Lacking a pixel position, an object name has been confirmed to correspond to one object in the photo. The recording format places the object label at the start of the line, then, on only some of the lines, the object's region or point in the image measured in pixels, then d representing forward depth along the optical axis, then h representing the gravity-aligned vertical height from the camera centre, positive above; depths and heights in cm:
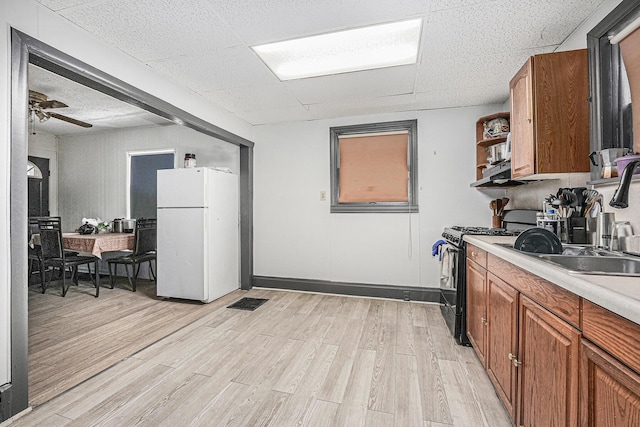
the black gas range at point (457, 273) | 251 -54
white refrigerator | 363 -24
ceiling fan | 304 +122
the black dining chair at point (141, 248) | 423 -48
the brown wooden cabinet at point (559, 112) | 179 +62
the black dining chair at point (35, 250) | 406 -50
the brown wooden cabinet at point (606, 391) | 71 -48
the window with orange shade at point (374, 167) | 376 +62
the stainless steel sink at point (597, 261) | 130 -22
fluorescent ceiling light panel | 221 +138
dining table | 396 -37
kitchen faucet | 124 +10
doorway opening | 160 +5
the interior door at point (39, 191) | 495 +43
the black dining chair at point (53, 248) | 389 -43
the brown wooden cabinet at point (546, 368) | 96 -59
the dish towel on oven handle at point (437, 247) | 313 -36
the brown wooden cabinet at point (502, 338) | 146 -69
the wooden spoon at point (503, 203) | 338 +12
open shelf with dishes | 305 +79
